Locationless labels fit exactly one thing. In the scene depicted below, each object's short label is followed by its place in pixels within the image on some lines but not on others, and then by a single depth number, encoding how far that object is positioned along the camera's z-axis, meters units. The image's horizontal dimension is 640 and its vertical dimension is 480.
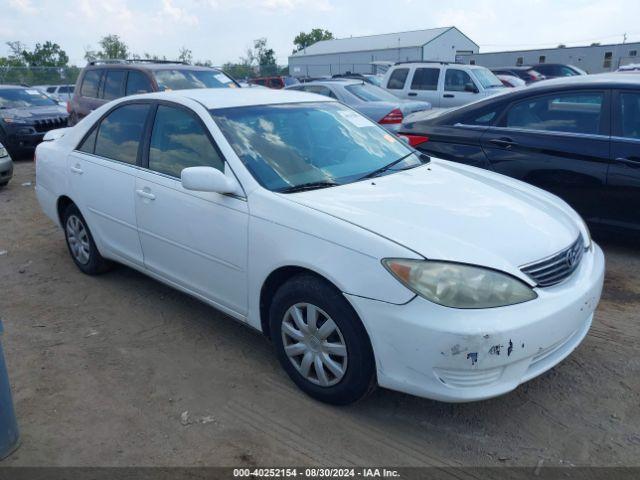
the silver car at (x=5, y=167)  8.43
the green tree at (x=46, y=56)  44.10
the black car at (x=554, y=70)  20.08
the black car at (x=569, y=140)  4.81
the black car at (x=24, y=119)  10.92
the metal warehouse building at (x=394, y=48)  53.62
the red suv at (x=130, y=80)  9.00
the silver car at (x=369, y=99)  10.05
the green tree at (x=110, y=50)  49.19
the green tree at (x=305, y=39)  82.12
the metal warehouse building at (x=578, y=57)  37.44
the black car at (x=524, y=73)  20.67
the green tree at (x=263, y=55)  61.31
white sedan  2.55
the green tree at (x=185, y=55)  53.72
